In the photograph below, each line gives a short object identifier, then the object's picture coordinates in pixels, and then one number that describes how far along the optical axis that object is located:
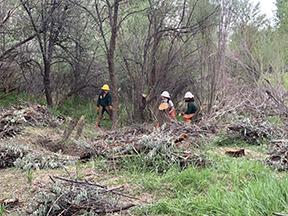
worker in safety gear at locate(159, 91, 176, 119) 12.43
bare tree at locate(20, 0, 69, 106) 17.14
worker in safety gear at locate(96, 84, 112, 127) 17.41
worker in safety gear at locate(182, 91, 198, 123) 12.99
